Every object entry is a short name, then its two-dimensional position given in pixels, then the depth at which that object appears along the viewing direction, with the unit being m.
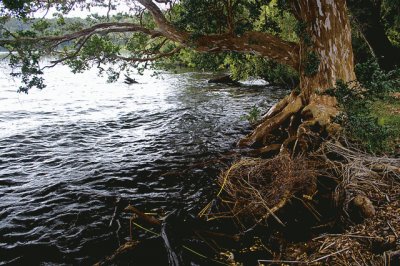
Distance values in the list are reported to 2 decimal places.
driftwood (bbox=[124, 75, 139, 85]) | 34.77
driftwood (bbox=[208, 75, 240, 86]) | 32.28
